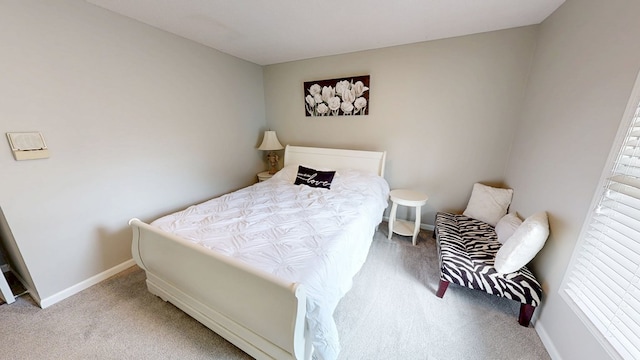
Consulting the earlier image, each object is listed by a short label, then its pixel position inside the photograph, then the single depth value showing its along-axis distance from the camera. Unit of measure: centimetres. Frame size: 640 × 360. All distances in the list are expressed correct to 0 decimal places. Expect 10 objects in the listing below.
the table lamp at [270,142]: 335
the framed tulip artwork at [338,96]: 282
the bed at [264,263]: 110
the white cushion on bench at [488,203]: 226
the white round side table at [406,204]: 243
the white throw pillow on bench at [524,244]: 148
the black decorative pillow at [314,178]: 265
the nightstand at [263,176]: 345
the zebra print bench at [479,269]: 149
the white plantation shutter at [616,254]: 97
